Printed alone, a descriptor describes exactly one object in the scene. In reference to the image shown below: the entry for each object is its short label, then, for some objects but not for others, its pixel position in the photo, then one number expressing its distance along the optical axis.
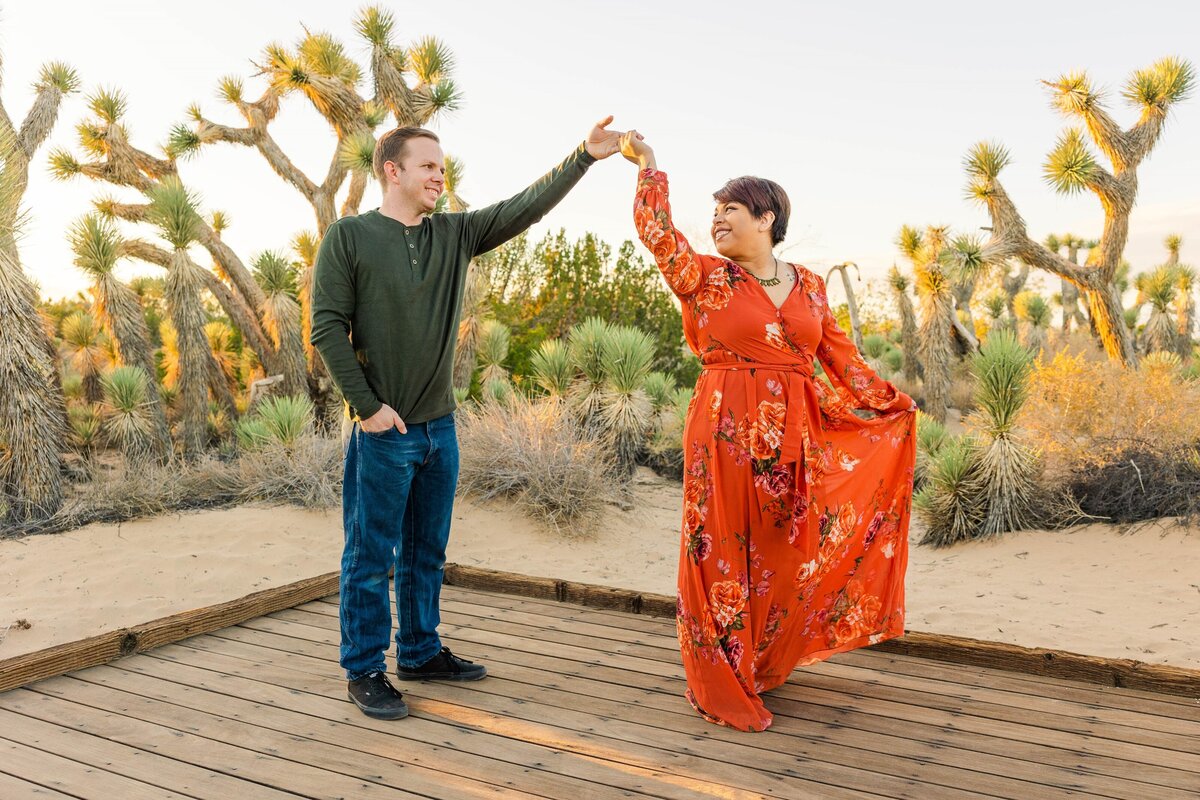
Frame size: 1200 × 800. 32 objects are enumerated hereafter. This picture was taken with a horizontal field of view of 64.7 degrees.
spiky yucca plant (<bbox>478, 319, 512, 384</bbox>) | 11.44
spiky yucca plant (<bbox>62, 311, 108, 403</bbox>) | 12.37
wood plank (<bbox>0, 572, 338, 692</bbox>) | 3.38
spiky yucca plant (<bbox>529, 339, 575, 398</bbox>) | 10.01
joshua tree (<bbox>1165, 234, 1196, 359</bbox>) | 21.45
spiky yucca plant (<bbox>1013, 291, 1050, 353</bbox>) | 19.23
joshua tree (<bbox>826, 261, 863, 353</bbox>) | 14.18
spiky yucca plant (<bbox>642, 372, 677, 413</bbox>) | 10.53
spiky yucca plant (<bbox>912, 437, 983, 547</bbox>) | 7.66
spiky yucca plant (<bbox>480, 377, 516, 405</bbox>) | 10.10
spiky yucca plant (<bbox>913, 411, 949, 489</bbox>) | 8.82
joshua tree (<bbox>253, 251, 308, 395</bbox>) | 11.98
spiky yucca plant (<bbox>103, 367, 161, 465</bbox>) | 9.50
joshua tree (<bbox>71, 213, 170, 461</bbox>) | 9.89
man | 2.90
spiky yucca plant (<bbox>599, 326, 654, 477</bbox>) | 9.52
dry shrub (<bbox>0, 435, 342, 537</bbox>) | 8.00
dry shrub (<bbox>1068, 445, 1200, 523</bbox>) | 6.82
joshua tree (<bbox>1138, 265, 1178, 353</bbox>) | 18.55
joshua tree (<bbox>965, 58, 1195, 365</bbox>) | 13.54
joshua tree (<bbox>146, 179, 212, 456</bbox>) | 10.09
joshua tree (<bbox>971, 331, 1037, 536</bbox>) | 7.37
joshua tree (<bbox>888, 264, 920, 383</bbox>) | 16.95
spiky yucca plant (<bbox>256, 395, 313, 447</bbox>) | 8.85
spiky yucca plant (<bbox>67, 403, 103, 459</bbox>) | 10.78
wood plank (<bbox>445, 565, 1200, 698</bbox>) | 3.17
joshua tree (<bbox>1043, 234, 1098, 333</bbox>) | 23.50
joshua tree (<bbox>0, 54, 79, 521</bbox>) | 7.84
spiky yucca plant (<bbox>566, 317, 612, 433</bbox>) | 9.67
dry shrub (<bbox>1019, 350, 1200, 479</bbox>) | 7.35
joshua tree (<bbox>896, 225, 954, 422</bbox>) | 13.66
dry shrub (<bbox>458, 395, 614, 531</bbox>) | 8.52
